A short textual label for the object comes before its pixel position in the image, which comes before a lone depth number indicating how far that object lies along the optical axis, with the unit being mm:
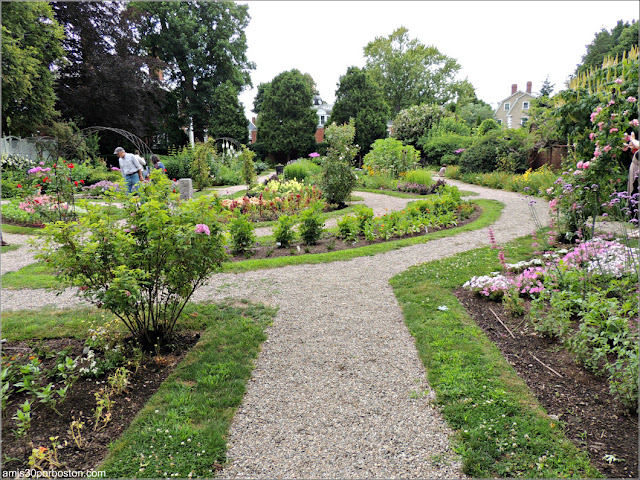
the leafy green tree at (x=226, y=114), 27422
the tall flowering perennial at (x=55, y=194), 7758
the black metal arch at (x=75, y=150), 15590
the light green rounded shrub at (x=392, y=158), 16922
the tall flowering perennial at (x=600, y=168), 4637
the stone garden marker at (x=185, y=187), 11852
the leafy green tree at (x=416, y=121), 25516
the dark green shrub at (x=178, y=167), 17203
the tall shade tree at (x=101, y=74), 19562
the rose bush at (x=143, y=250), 2760
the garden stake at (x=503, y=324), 3615
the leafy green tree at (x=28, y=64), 12084
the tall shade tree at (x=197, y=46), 26131
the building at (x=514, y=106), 42281
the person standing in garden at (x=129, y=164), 9693
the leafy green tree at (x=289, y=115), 27406
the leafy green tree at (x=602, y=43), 32250
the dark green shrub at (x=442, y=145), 21156
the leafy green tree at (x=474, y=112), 30953
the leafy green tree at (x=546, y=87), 32062
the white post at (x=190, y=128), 26798
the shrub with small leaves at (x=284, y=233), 6898
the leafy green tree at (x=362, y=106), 27562
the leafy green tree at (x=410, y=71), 40375
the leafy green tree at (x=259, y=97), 45456
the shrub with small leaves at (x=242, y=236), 6477
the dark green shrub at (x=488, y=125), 23375
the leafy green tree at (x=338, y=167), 10875
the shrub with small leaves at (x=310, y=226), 6995
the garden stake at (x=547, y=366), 2866
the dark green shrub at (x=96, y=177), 15148
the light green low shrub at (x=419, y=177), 14461
